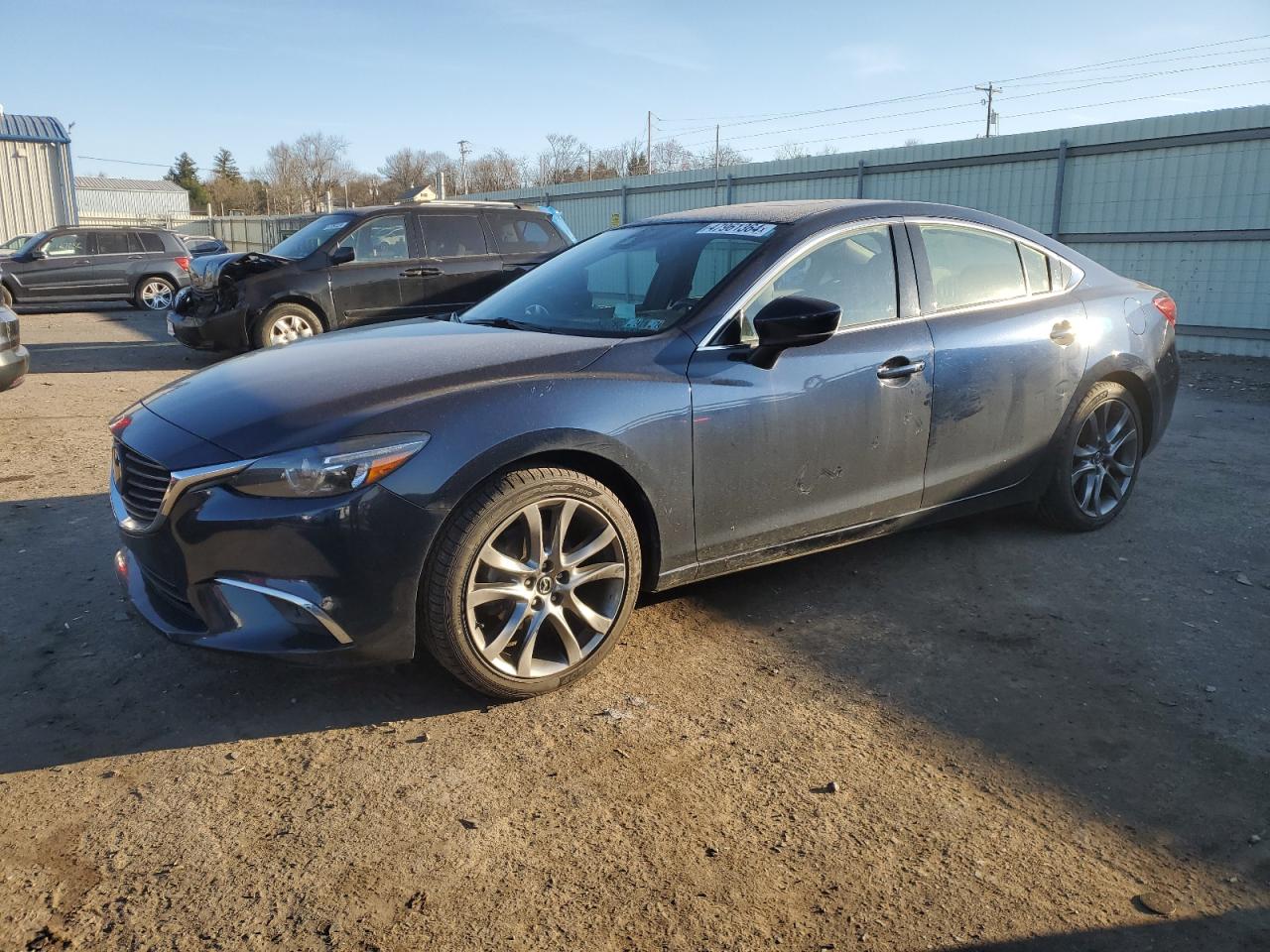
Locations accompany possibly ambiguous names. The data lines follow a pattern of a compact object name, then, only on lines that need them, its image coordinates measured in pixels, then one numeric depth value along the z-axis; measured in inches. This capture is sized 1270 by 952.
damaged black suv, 398.6
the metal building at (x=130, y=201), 2581.2
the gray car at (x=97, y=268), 694.5
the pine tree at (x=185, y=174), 3816.4
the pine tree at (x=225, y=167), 4001.0
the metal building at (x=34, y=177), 1024.9
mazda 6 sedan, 115.6
